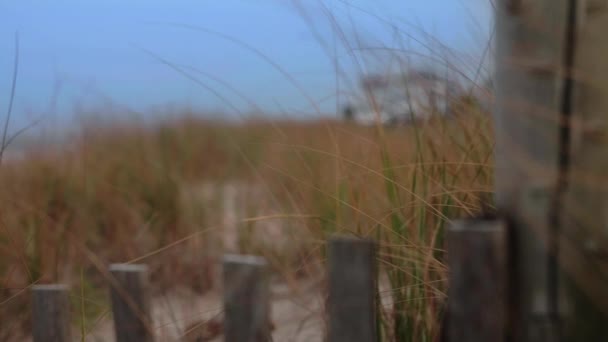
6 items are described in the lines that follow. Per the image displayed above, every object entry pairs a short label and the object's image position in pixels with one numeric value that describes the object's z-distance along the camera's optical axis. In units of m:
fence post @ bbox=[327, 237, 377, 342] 1.30
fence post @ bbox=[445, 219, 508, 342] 1.26
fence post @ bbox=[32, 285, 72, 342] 1.50
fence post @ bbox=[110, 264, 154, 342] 1.40
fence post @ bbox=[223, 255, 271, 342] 1.31
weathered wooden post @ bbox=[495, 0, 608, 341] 1.27
